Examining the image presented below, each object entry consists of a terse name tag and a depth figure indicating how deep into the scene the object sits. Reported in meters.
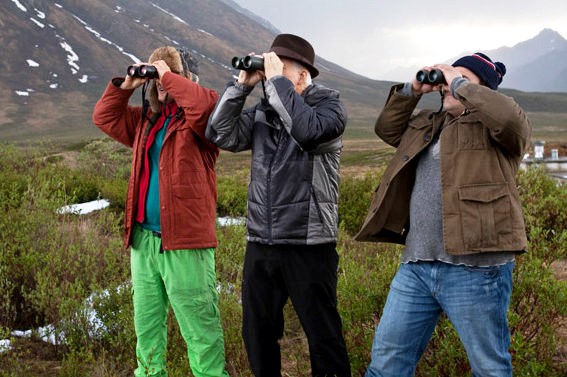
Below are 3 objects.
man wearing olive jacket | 2.26
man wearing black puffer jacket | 2.75
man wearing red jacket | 3.01
